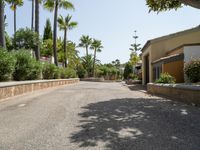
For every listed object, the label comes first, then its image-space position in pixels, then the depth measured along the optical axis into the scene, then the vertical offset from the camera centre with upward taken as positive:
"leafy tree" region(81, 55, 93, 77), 45.34 +4.23
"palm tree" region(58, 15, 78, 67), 27.92 +9.53
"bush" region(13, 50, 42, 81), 10.21 +0.73
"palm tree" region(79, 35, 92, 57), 45.81 +10.31
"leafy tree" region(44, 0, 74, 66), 19.21 +9.49
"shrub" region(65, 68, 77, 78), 21.33 +0.47
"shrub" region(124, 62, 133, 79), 40.76 +1.69
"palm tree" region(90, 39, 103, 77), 47.36 +9.65
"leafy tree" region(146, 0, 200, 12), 8.77 +4.15
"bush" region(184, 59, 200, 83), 10.36 +0.43
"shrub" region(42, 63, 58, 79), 14.92 +0.58
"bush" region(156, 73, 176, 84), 11.02 -0.19
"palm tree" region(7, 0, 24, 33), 23.73 +11.99
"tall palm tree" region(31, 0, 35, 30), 22.85 +8.94
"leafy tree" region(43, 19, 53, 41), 39.73 +11.57
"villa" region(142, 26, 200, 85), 12.05 +2.20
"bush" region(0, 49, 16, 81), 8.03 +0.64
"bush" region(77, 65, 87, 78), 39.58 +1.00
